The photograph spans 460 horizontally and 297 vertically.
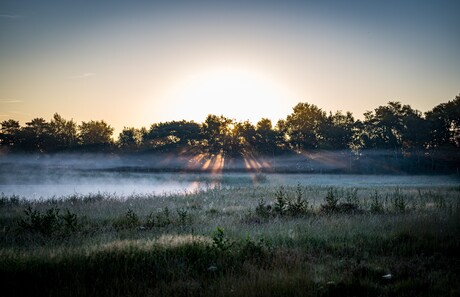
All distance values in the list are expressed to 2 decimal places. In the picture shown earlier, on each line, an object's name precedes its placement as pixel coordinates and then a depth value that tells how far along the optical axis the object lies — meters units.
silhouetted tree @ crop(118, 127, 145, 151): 91.28
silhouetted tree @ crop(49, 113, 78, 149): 92.26
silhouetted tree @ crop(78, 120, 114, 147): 105.31
